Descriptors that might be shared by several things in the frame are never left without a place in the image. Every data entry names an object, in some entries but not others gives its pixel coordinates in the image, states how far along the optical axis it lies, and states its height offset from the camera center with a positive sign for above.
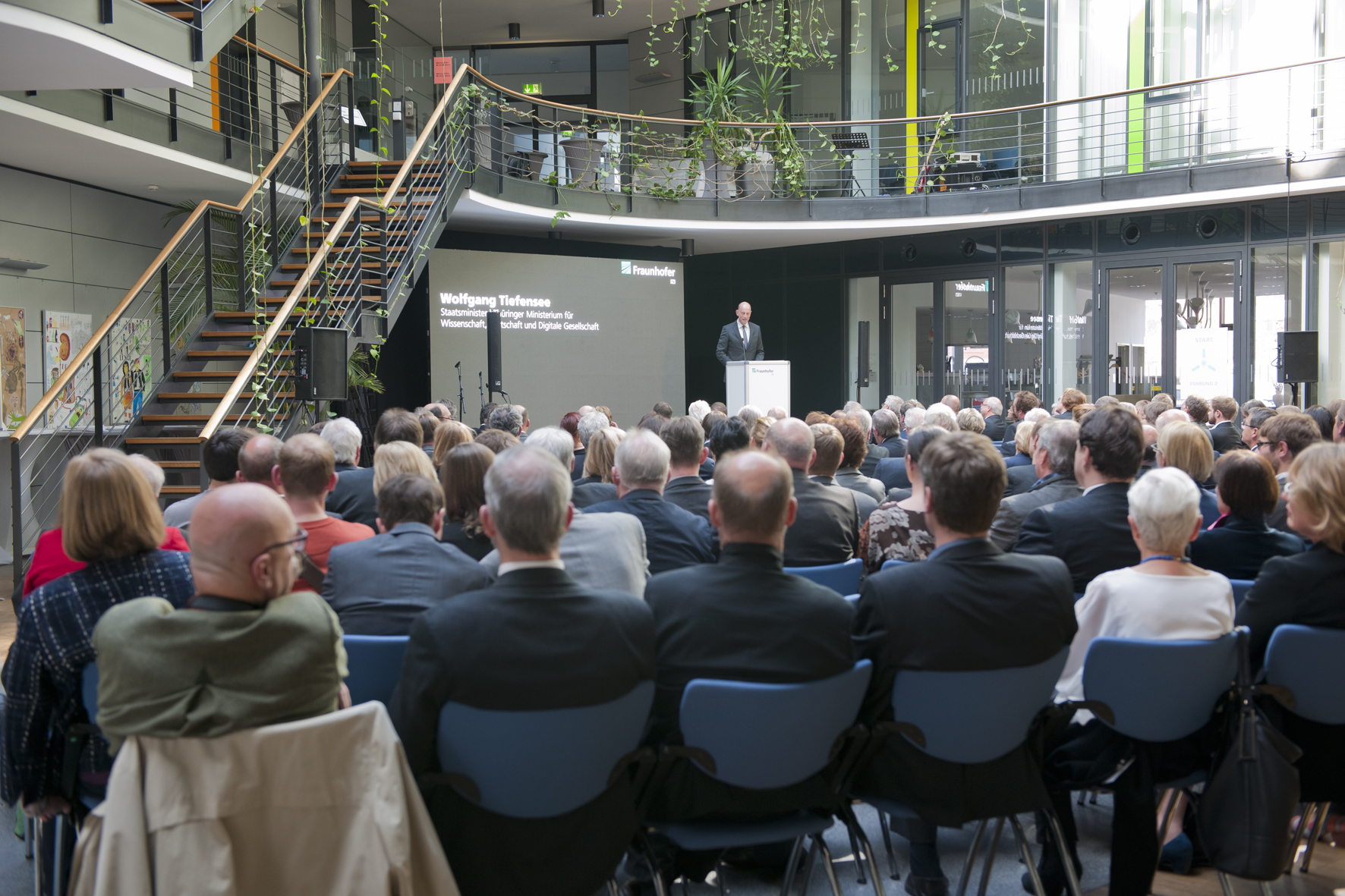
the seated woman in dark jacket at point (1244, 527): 3.24 -0.47
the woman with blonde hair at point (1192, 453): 4.23 -0.31
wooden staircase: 7.21 +0.24
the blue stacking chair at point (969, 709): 2.39 -0.76
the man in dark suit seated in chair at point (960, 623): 2.40 -0.56
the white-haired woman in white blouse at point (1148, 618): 2.62 -0.62
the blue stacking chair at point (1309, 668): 2.58 -0.73
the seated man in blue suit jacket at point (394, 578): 2.71 -0.51
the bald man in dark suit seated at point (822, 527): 3.77 -0.53
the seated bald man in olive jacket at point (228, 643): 1.93 -0.48
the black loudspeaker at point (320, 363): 7.40 +0.16
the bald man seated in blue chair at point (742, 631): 2.30 -0.55
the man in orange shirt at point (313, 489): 3.43 -0.34
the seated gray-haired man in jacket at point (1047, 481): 3.79 -0.40
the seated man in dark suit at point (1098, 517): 3.38 -0.45
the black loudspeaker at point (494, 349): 11.27 +0.38
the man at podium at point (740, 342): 11.87 +0.45
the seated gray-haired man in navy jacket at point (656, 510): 3.62 -0.44
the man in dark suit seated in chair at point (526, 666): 2.06 -0.56
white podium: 11.45 -0.02
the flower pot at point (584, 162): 11.91 +2.60
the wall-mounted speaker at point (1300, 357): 10.34 +0.20
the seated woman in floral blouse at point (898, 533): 3.73 -0.55
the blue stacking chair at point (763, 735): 2.21 -0.76
